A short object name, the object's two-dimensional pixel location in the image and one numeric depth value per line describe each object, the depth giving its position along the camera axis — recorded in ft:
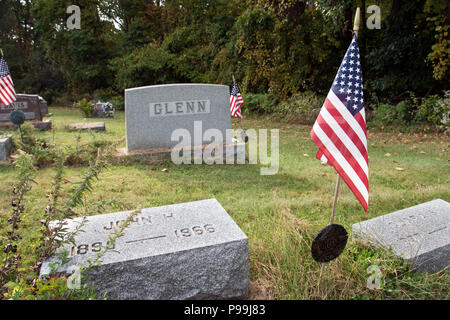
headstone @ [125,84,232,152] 23.06
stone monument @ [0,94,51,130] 35.78
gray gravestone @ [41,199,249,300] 7.92
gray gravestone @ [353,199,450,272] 9.64
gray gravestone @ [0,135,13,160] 22.18
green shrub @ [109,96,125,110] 65.36
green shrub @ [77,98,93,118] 49.37
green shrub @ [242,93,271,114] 48.60
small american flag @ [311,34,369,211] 9.13
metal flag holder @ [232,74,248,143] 26.29
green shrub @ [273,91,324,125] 41.16
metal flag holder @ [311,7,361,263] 8.48
